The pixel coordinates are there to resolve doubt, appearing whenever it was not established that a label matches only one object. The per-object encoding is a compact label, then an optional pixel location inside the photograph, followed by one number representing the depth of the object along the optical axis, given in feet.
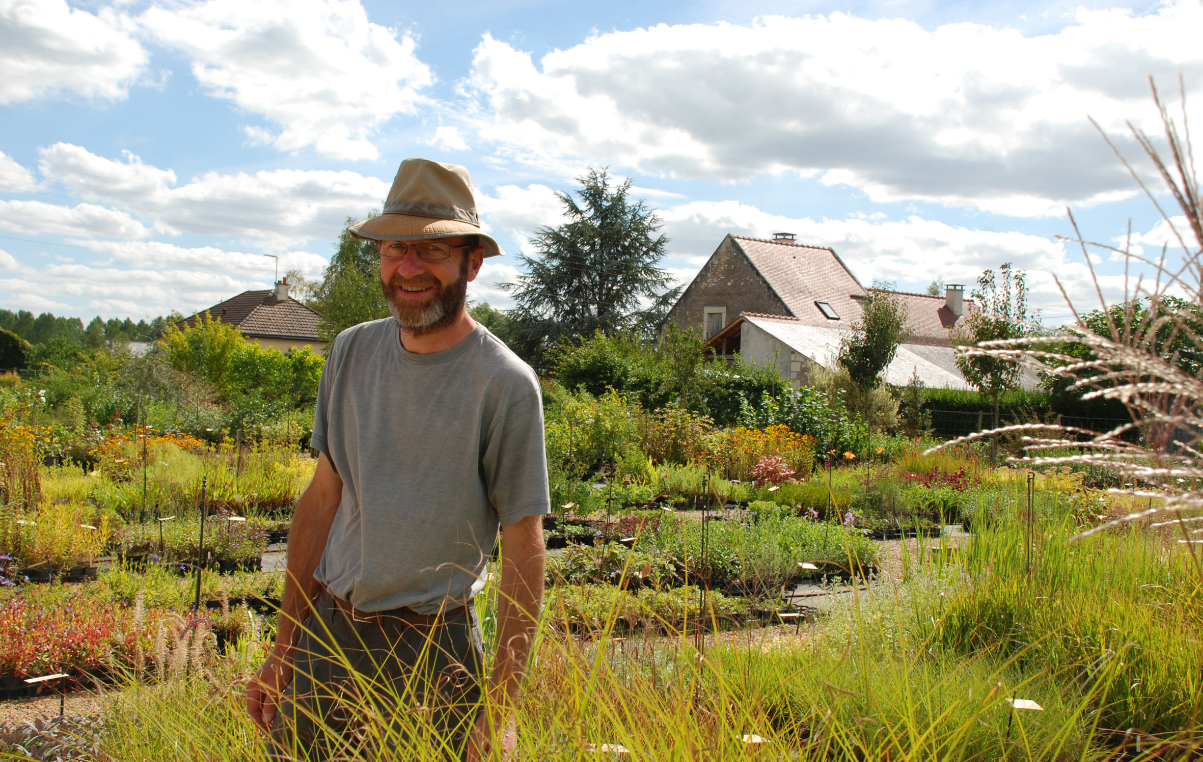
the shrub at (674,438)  42.80
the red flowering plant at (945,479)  32.42
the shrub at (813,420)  47.57
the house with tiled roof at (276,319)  138.00
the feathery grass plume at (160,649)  7.72
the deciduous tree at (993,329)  60.08
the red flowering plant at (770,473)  35.73
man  6.52
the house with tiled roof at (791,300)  87.56
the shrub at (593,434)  40.77
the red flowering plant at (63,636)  12.84
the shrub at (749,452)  39.60
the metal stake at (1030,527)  11.35
